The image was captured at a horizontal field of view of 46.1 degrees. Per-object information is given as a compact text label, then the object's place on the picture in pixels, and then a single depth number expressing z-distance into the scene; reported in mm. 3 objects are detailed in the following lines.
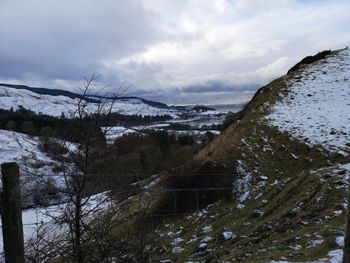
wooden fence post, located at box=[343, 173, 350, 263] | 2955
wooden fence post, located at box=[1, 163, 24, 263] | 3180
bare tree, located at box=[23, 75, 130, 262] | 5090
